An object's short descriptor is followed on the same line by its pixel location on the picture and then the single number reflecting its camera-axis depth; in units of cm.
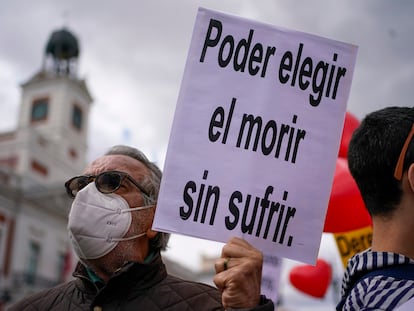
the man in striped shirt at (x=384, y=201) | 158
